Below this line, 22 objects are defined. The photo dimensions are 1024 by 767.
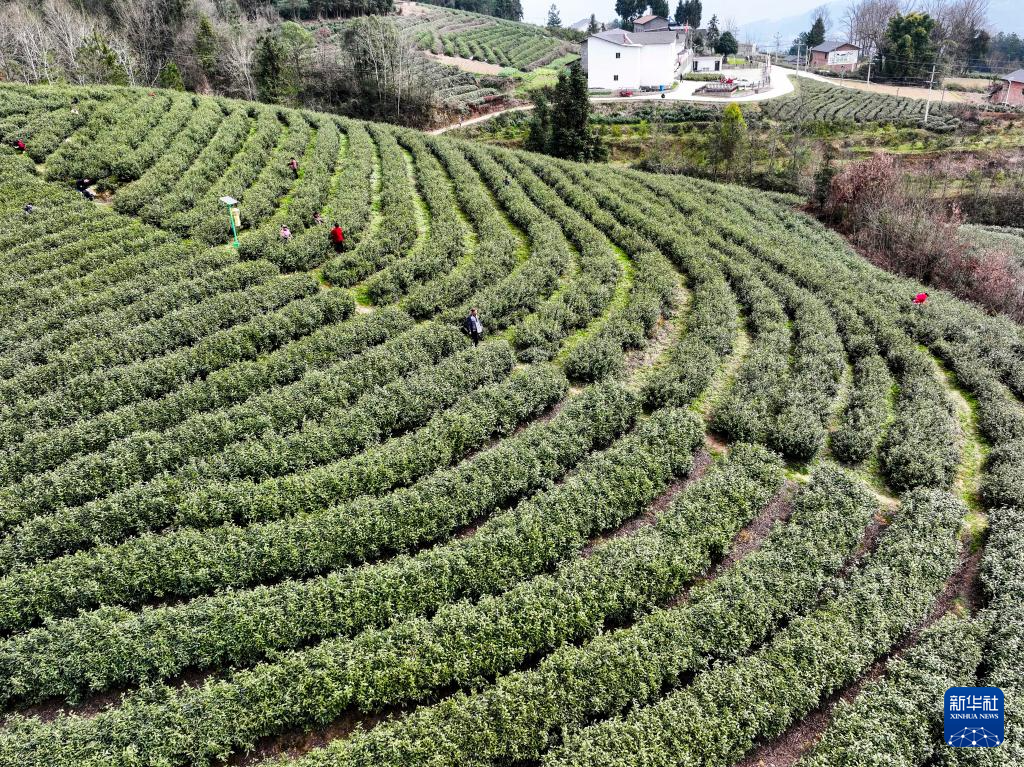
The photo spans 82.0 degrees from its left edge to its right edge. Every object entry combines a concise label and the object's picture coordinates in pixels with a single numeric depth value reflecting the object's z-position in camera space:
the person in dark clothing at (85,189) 26.05
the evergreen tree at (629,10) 121.56
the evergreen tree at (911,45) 81.75
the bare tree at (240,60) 56.41
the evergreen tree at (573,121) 48.66
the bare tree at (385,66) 59.06
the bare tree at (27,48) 45.72
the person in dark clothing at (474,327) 18.17
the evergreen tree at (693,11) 121.44
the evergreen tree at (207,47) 58.00
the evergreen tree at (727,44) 109.75
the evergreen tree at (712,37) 113.71
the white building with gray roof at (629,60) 76.00
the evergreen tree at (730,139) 50.09
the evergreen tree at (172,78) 49.06
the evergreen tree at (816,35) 105.61
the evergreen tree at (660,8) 116.12
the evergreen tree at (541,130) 51.88
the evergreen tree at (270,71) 53.53
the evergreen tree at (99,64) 46.94
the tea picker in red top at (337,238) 22.94
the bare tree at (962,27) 92.87
